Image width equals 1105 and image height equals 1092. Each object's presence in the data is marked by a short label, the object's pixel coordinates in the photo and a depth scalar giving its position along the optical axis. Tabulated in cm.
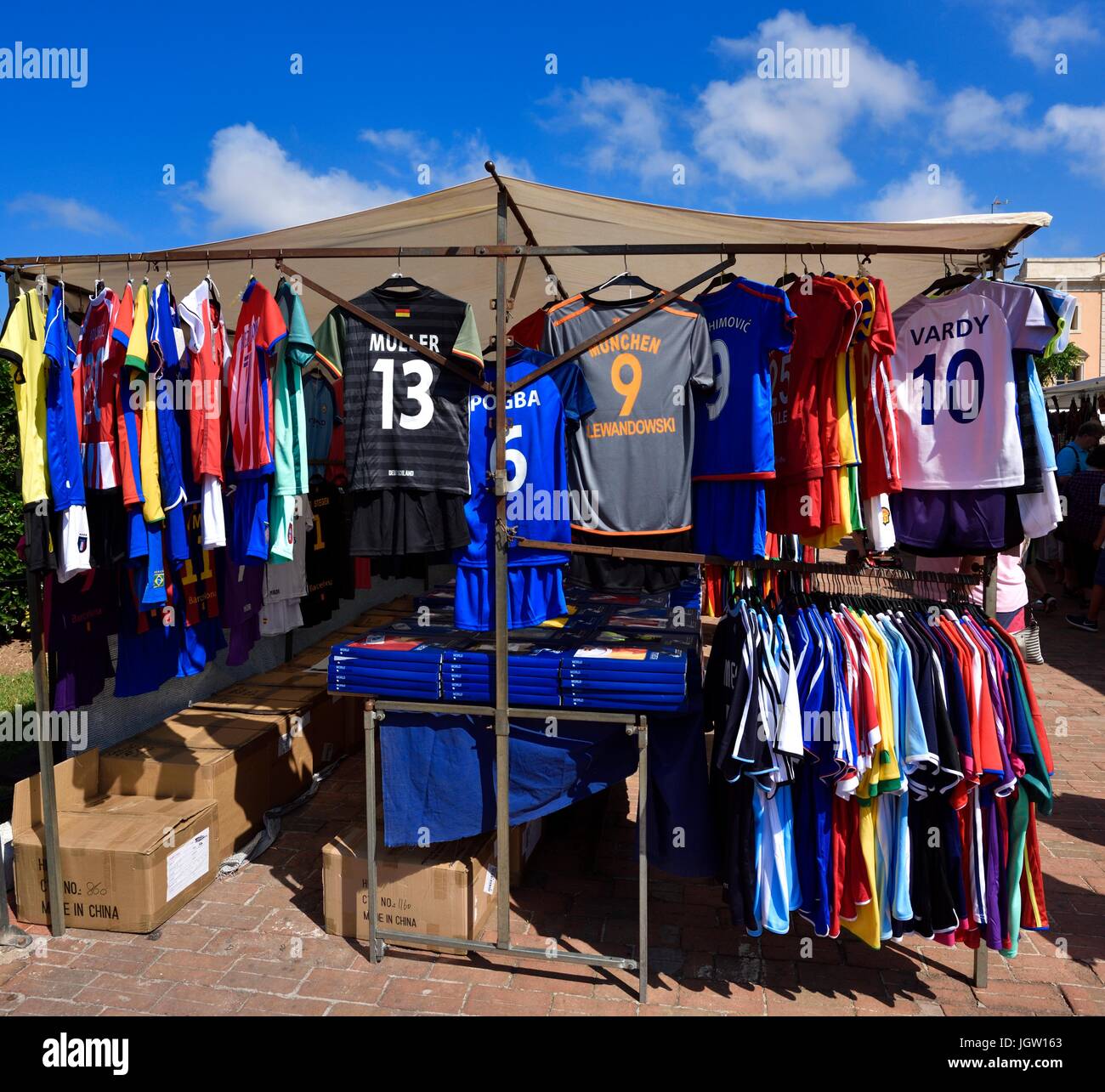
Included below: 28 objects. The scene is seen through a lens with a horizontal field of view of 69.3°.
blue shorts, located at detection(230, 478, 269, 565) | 369
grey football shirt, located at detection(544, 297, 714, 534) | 348
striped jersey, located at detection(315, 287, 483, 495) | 347
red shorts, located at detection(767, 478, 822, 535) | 340
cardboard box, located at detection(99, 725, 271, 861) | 435
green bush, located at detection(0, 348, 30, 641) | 790
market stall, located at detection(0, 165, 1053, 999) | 329
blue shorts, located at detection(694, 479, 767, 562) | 344
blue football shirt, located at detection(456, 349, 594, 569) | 345
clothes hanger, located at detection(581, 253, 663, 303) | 377
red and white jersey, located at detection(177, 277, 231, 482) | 363
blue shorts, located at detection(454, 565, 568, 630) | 349
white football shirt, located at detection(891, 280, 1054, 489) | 329
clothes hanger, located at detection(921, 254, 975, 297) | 357
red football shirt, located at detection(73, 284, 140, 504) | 354
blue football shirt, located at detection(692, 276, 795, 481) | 333
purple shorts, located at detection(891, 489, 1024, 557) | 336
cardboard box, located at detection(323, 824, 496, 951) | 361
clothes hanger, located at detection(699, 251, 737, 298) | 361
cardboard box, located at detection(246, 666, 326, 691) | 575
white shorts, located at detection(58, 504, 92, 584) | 352
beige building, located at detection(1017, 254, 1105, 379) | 4216
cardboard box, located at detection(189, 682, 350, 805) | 505
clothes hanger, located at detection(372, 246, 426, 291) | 369
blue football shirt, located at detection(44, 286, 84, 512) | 349
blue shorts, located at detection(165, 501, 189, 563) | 371
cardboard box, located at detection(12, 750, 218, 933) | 374
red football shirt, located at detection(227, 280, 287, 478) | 354
